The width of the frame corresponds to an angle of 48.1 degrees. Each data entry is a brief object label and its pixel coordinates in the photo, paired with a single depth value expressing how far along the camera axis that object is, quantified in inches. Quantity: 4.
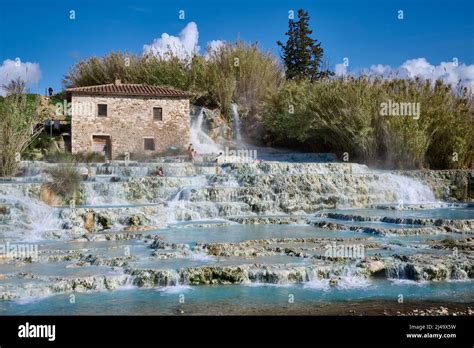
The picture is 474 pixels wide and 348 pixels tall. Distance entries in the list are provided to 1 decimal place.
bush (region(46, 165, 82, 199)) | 545.3
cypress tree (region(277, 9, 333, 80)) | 1424.7
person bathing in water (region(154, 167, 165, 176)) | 660.1
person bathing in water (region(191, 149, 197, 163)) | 812.6
